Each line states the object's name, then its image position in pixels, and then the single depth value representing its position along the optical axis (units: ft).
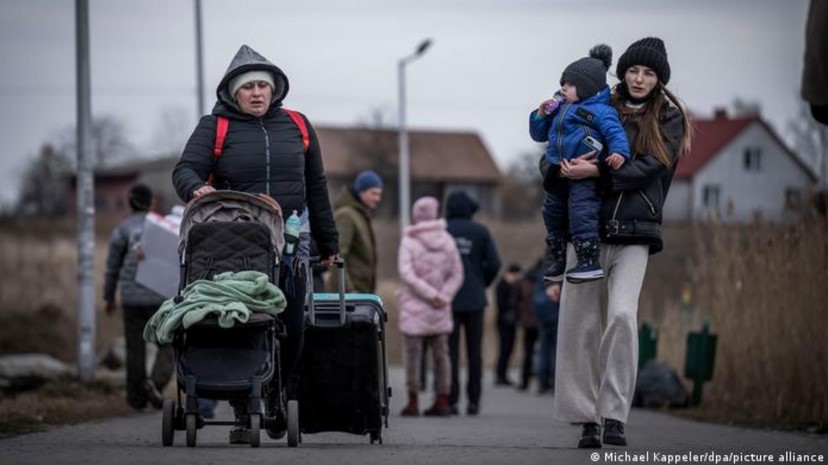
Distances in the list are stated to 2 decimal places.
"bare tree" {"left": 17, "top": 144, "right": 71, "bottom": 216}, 394.09
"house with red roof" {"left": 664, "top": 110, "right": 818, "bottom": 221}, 331.16
